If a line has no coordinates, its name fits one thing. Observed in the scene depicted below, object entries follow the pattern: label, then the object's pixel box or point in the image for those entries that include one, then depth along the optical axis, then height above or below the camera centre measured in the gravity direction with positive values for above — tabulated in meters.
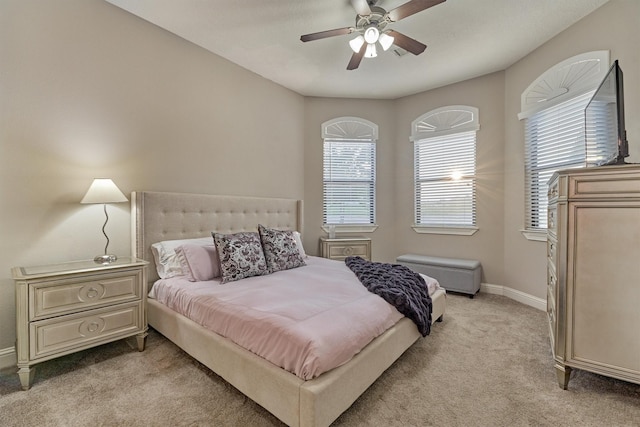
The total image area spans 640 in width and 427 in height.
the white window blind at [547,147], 3.02 +0.75
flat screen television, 1.86 +0.63
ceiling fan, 2.29 +1.52
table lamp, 2.31 +0.13
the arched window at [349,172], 4.78 +0.67
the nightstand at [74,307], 1.85 -0.69
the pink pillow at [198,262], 2.58 -0.46
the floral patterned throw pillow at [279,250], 2.95 -0.40
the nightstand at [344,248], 4.39 -0.55
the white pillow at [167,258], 2.68 -0.44
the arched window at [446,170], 4.24 +0.67
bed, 1.41 -0.84
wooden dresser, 1.68 -0.37
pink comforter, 1.48 -0.64
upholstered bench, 3.79 -0.80
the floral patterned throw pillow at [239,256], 2.57 -0.41
